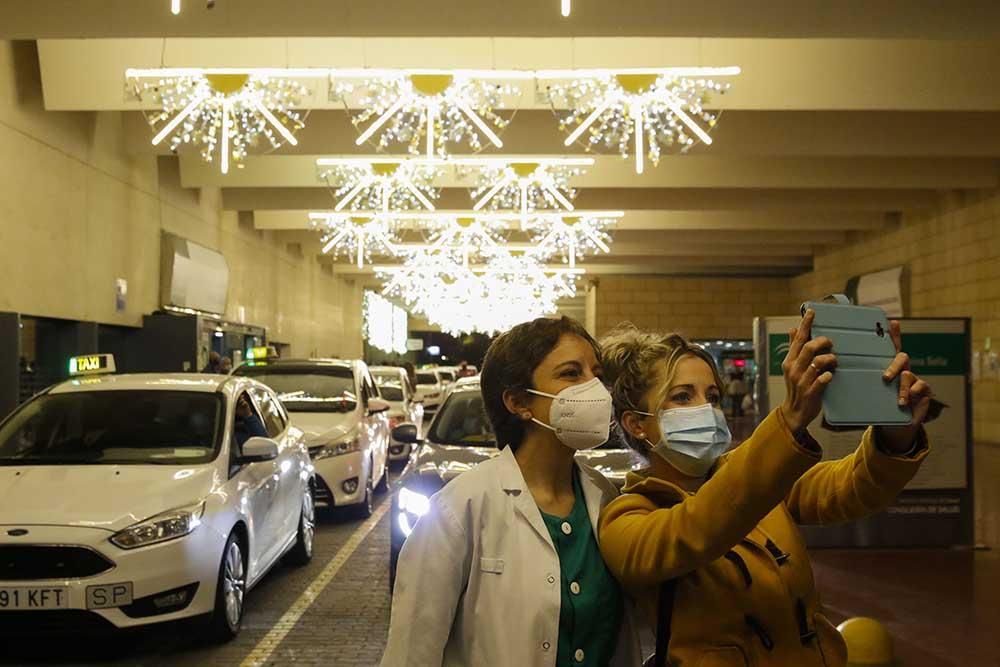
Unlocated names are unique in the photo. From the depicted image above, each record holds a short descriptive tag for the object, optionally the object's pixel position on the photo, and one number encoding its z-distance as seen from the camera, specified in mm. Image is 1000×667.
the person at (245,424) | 8180
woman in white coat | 2344
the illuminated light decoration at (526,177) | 17484
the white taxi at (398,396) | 18828
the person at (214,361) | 17719
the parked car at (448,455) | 6809
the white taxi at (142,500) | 5824
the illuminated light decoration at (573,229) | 22734
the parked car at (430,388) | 33031
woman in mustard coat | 2129
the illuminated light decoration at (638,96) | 12281
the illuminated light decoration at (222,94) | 12352
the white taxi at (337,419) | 11562
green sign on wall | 9859
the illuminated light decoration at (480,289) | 28359
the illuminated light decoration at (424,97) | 12508
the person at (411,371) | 27838
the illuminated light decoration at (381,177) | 17375
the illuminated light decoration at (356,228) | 22594
